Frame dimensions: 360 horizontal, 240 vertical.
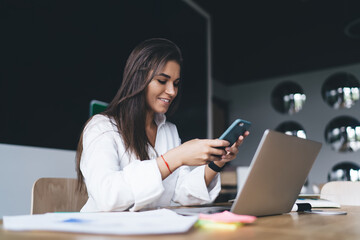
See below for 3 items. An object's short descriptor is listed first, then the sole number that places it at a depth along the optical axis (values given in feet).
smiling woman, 3.35
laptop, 2.63
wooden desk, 1.83
